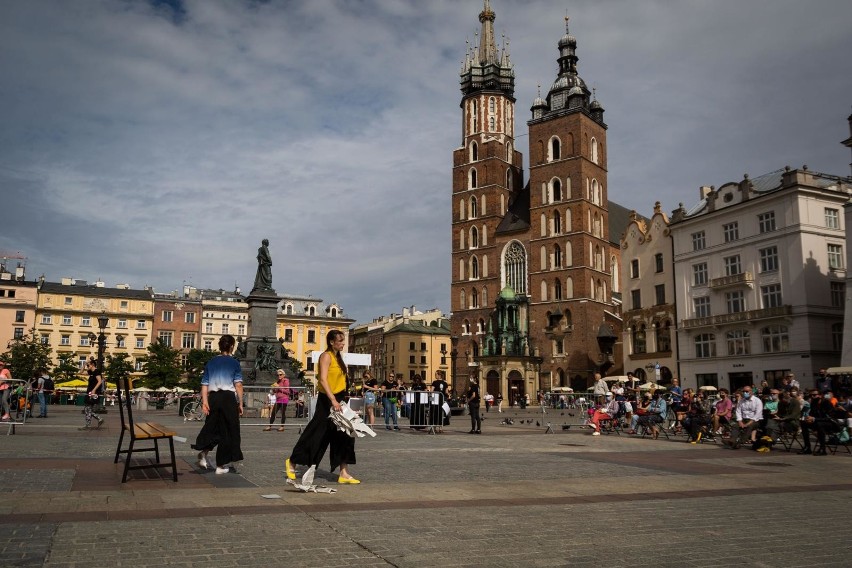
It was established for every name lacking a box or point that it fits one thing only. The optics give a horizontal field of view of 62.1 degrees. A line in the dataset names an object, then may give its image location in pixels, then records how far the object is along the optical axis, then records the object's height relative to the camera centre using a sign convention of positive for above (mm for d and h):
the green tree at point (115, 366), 68000 +1719
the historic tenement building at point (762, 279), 38781 +6377
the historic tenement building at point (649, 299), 48000 +6196
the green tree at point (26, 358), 58000 +2058
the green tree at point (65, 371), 67619 +1195
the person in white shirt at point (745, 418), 16062 -659
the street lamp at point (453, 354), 52294 +2392
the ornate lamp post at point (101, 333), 33597 +2381
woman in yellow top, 7984 -500
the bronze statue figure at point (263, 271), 33094 +5276
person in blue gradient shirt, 9148 -297
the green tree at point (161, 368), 65188 +1462
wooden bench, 8281 -575
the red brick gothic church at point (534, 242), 65938 +14608
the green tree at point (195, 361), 77250 +2562
